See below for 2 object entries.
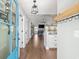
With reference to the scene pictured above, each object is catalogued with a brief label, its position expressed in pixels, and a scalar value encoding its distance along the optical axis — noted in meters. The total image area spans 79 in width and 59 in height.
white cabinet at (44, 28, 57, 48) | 4.01
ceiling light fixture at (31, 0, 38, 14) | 2.50
